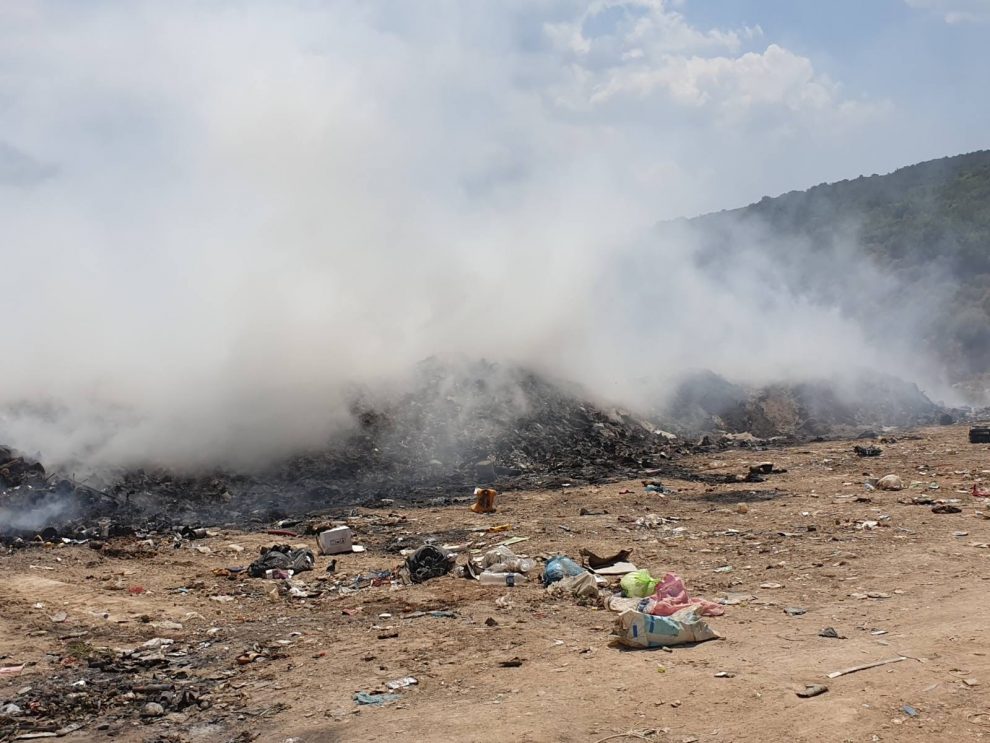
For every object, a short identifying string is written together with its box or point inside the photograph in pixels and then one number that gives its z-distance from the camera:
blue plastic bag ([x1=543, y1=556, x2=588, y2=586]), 6.64
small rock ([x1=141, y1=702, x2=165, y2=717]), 4.42
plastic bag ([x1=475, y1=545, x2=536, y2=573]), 7.07
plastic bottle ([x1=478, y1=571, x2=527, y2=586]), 6.81
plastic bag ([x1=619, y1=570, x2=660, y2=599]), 6.09
